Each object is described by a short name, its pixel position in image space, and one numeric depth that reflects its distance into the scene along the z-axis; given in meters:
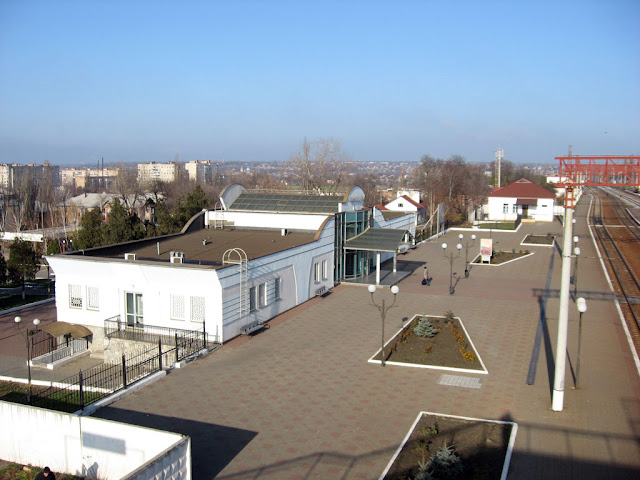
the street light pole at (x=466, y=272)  32.14
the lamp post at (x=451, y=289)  27.16
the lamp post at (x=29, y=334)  14.77
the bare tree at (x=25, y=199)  69.94
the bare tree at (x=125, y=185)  65.82
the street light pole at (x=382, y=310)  16.72
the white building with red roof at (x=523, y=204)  64.94
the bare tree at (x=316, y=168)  67.94
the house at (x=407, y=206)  61.66
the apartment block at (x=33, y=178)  76.50
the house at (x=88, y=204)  64.62
